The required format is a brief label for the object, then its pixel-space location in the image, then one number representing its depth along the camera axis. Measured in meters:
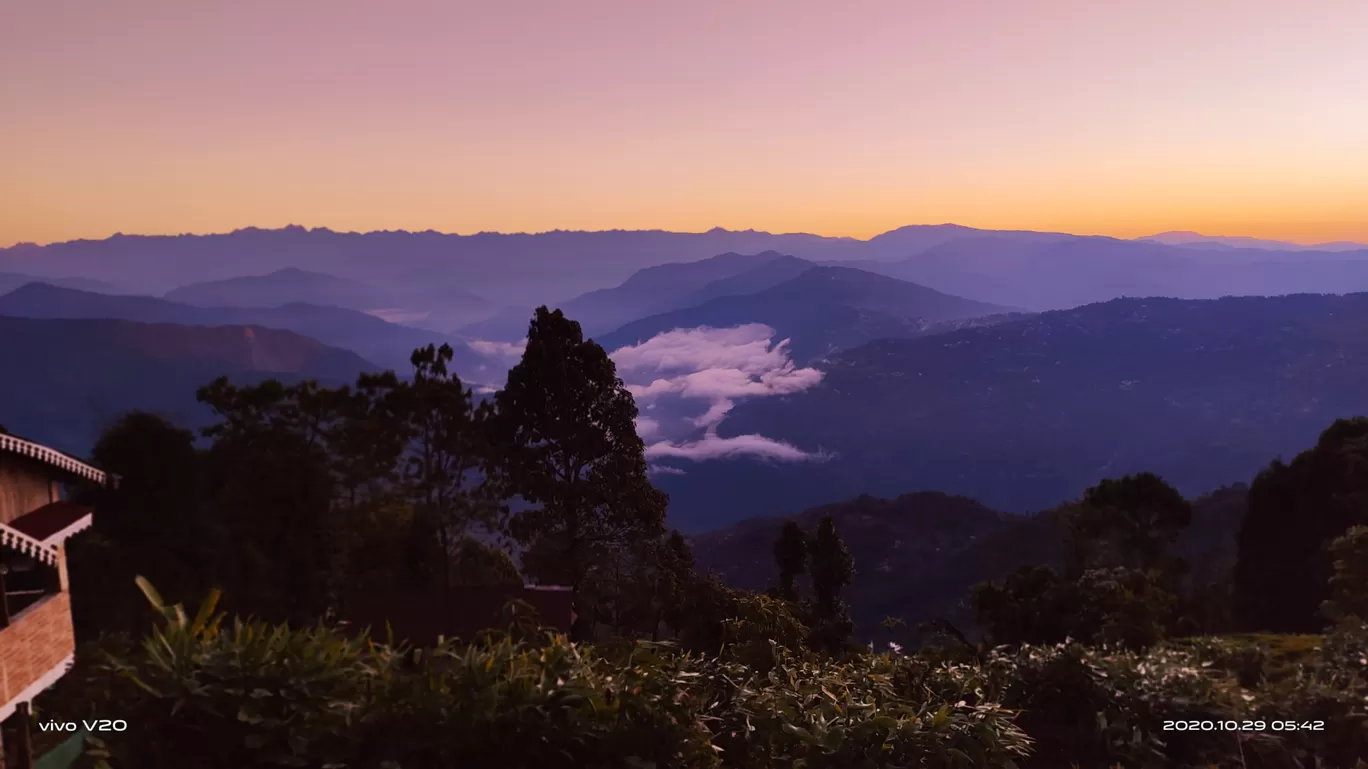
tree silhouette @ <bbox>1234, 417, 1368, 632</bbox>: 34.28
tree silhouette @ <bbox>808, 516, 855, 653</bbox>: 31.16
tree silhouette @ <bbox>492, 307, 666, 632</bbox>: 22.91
